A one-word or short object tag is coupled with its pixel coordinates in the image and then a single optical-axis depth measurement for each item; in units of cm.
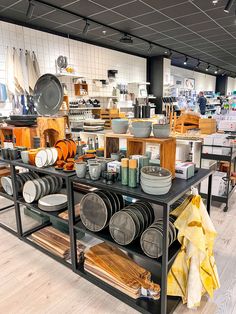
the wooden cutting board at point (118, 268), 171
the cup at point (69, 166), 198
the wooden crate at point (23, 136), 278
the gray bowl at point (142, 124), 171
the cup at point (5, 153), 251
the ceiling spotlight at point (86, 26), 434
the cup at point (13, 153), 245
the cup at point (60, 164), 207
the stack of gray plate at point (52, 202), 219
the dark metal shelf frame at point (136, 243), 143
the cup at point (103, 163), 179
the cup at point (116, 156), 194
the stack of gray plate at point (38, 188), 233
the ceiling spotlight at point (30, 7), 346
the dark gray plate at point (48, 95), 255
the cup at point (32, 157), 221
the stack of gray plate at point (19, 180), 253
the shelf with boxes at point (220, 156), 314
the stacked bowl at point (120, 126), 189
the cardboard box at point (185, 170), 174
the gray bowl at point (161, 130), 169
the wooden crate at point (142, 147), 164
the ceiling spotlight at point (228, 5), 311
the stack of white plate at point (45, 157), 214
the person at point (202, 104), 803
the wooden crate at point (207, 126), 375
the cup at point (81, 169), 181
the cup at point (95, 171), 172
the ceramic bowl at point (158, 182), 144
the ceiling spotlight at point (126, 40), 487
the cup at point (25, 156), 224
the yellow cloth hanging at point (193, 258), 149
